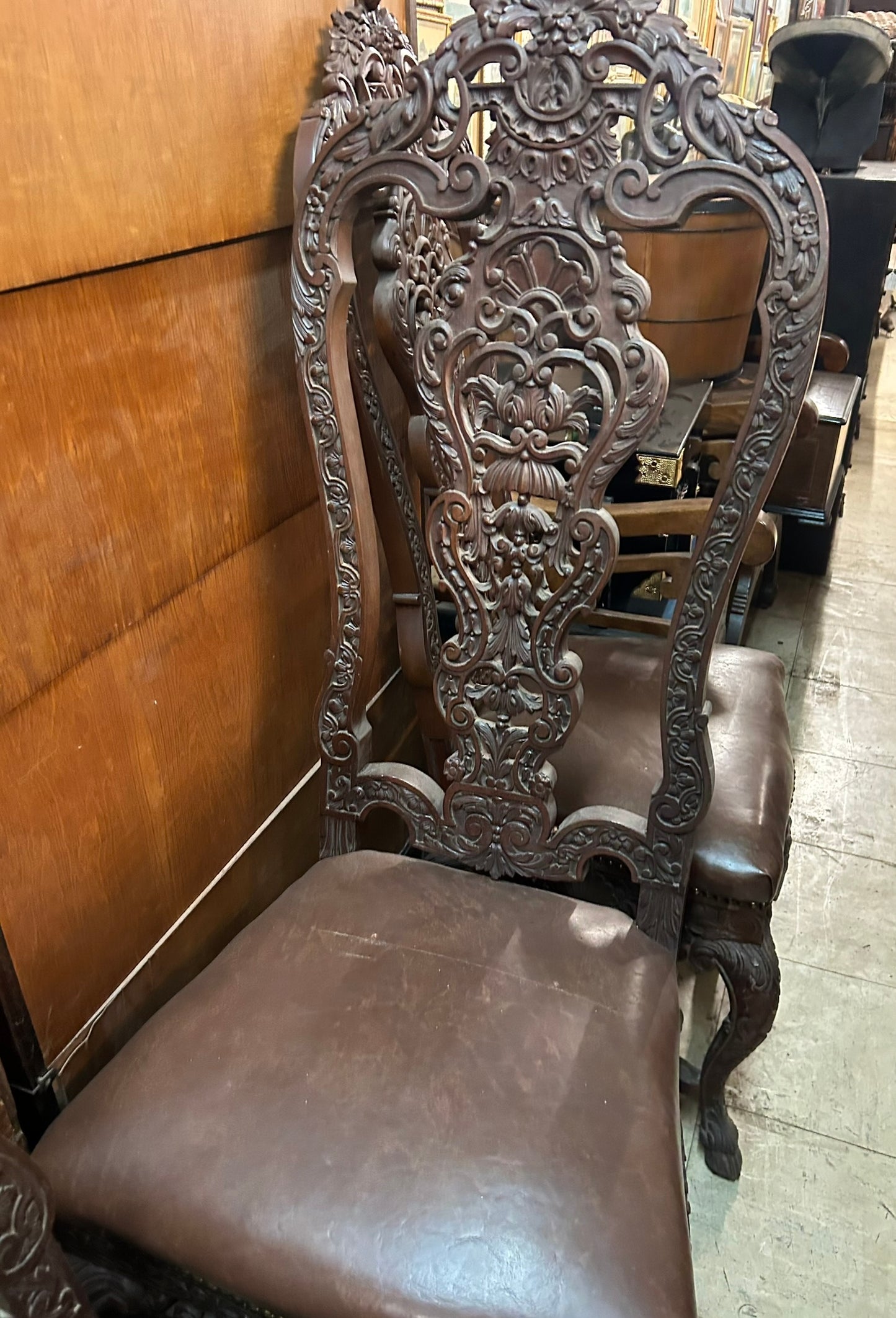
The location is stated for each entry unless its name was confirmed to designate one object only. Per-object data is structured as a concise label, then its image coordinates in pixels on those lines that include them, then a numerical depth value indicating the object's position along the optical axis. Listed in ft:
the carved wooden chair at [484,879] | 2.23
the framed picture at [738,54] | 10.76
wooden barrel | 5.96
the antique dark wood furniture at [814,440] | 6.55
